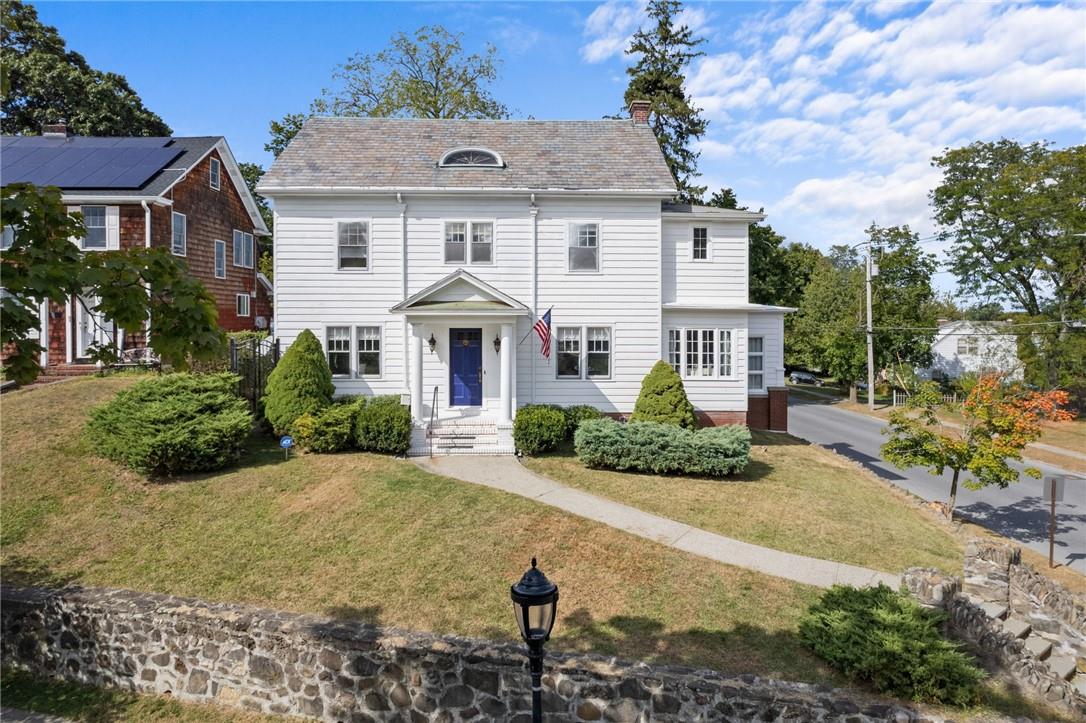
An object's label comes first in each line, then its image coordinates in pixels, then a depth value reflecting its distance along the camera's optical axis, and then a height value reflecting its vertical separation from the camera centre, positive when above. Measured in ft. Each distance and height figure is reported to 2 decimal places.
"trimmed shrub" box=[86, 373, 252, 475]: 41.19 -4.76
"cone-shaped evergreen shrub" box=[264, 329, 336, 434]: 50.14 -2.21
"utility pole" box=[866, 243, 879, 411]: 110.32 +1.82
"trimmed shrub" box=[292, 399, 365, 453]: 48.26 -5.77
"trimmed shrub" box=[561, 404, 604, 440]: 56.59 -5.37
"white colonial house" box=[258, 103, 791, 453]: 57.82 +8.63
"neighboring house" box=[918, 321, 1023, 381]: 112.78 +2.31
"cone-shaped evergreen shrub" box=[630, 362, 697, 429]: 53.72 -3.76
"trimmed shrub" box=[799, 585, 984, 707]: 20.57 -10.69
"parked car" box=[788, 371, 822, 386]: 170.30 -5.49
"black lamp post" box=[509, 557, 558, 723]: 16.49 -7.16
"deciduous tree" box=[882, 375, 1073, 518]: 44.70 -5.76
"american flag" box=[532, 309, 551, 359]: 54.49 +2.77
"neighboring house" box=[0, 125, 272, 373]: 65.77 +19.30
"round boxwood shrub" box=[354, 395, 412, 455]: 49.21 -5.82
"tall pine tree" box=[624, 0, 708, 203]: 110.93 +52.84
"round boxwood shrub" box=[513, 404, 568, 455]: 51.55 -6.20
